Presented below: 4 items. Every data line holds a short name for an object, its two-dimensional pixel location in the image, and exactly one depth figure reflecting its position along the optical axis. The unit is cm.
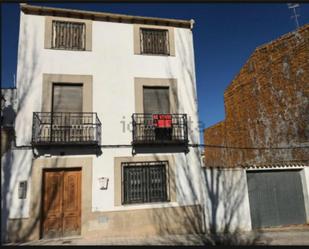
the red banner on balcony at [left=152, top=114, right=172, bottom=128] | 857
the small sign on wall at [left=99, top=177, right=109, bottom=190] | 780
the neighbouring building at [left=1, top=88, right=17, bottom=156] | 750
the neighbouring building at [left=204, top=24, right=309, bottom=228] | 852
